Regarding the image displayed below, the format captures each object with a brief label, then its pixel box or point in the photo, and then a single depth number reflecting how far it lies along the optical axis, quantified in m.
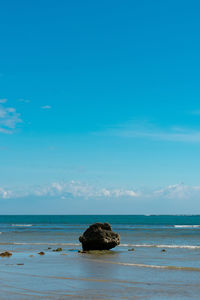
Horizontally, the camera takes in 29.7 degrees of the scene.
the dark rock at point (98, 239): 32.03
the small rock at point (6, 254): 28.30
